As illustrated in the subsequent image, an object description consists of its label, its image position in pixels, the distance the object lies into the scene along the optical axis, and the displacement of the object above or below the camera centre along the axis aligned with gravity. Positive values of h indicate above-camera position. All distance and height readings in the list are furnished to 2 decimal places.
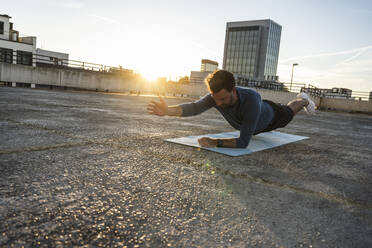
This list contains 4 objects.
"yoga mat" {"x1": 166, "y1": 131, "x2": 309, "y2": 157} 2.84 -0.48
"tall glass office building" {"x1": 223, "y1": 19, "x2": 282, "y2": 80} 86.62 +19.56
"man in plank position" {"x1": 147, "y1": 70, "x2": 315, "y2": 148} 2.72 -0.06
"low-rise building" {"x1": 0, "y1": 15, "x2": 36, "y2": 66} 29.27 +4.80
